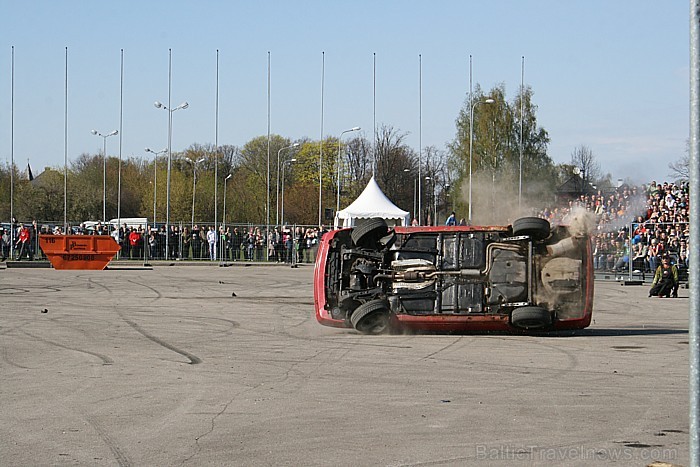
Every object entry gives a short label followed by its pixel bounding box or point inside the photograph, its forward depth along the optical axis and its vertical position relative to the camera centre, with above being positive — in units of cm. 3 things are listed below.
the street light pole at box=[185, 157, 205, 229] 8266 +538
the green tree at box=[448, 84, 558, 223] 6850 +699
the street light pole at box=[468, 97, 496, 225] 5069 +163
